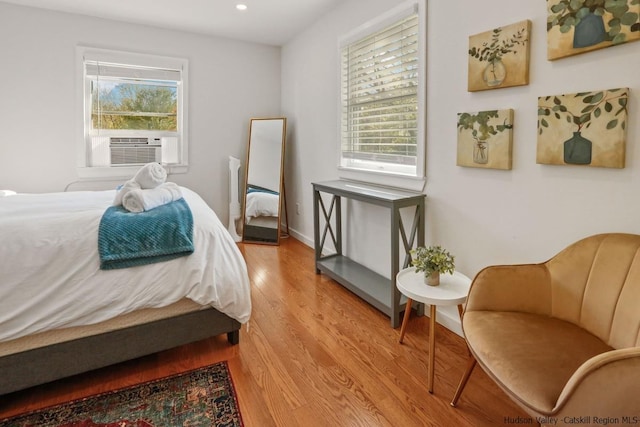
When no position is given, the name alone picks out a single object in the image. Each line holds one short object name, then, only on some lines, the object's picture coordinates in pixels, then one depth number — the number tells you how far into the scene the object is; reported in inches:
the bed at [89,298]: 61.5
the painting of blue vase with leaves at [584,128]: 57.2
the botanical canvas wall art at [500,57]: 70.2
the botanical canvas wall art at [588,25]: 54.9
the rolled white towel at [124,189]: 83.5
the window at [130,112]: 150.4
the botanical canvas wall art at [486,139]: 74.5
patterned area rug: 60.3
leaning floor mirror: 173.0
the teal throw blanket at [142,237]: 67.5
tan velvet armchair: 37.9
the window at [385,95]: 98.2
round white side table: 68.7
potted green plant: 74.4
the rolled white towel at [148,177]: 91.0
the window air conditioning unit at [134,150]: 158.2
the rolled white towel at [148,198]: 79.2
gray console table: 91.5
